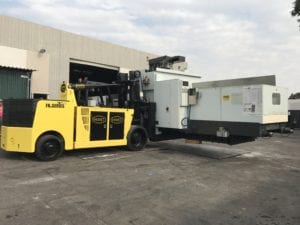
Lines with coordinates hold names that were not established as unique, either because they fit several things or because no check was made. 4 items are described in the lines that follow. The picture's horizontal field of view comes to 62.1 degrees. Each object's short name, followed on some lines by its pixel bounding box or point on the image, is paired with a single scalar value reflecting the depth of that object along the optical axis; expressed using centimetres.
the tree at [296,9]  1031
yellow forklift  621
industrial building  1282
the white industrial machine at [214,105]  657
